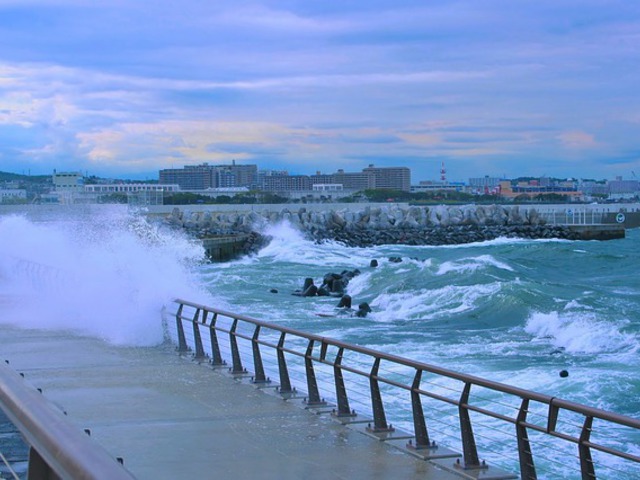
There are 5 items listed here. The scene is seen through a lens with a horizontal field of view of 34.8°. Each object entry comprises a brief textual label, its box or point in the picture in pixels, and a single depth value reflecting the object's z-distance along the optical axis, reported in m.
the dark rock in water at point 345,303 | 31.93
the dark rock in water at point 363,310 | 29.40
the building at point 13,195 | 104.12
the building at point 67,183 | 120.12
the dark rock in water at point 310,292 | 36.31
